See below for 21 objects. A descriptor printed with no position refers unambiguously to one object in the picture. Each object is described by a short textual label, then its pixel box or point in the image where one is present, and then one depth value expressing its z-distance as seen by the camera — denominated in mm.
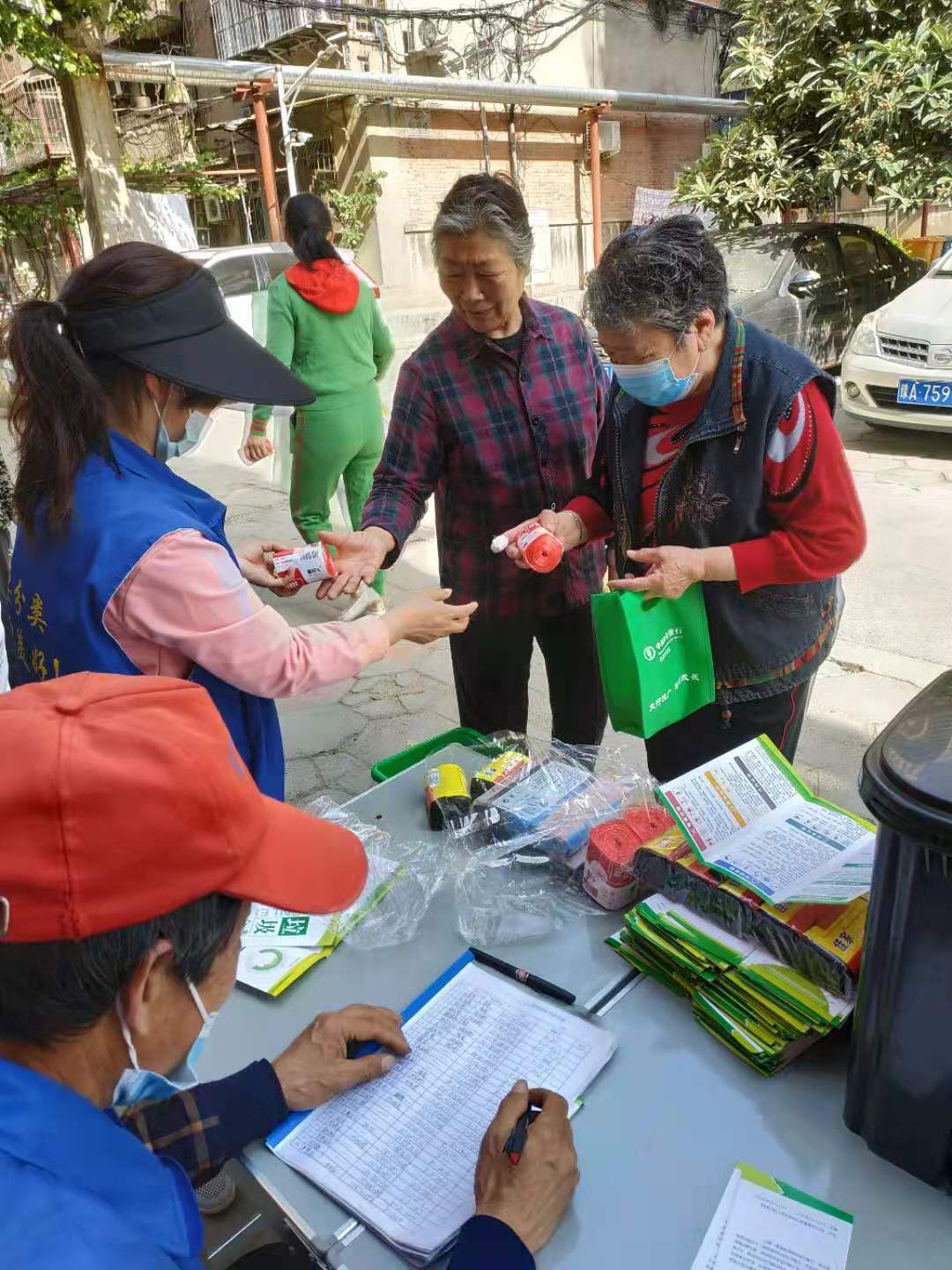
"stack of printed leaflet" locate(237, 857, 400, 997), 1338
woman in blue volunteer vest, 1328
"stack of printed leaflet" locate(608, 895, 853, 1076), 1077
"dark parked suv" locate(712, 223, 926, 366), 7398
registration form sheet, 1006
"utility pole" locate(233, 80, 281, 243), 10648
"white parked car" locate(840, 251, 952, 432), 6070
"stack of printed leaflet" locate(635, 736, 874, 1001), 1102
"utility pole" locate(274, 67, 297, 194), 10404
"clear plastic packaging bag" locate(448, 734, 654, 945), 1397
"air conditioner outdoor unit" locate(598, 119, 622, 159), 16062
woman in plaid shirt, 1963
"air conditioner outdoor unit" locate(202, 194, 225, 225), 15016
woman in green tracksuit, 3859
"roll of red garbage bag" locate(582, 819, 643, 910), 1354
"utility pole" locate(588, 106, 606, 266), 13836
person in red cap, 722
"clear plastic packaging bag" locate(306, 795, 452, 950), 1404
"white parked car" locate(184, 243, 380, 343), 8391
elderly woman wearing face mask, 1498
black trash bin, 830
